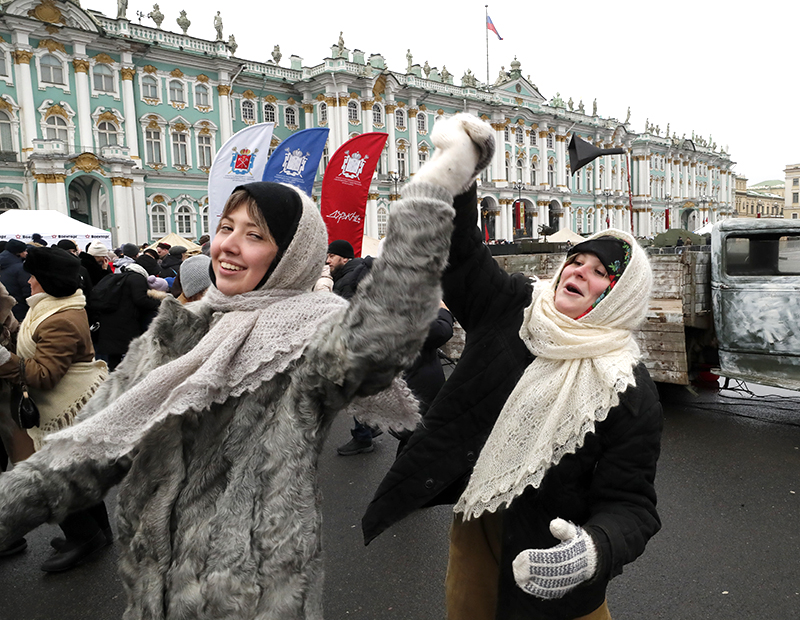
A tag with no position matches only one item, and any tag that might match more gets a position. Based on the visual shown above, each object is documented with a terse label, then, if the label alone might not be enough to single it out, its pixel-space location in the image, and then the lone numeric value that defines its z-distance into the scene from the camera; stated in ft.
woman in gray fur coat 4.50
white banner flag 24.77
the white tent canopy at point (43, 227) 44.34
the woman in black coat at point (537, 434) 5.76
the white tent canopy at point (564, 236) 114.42
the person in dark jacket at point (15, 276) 25.22
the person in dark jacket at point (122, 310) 21.08
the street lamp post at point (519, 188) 167.15
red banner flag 29.30
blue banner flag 26.63
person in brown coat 12.13
